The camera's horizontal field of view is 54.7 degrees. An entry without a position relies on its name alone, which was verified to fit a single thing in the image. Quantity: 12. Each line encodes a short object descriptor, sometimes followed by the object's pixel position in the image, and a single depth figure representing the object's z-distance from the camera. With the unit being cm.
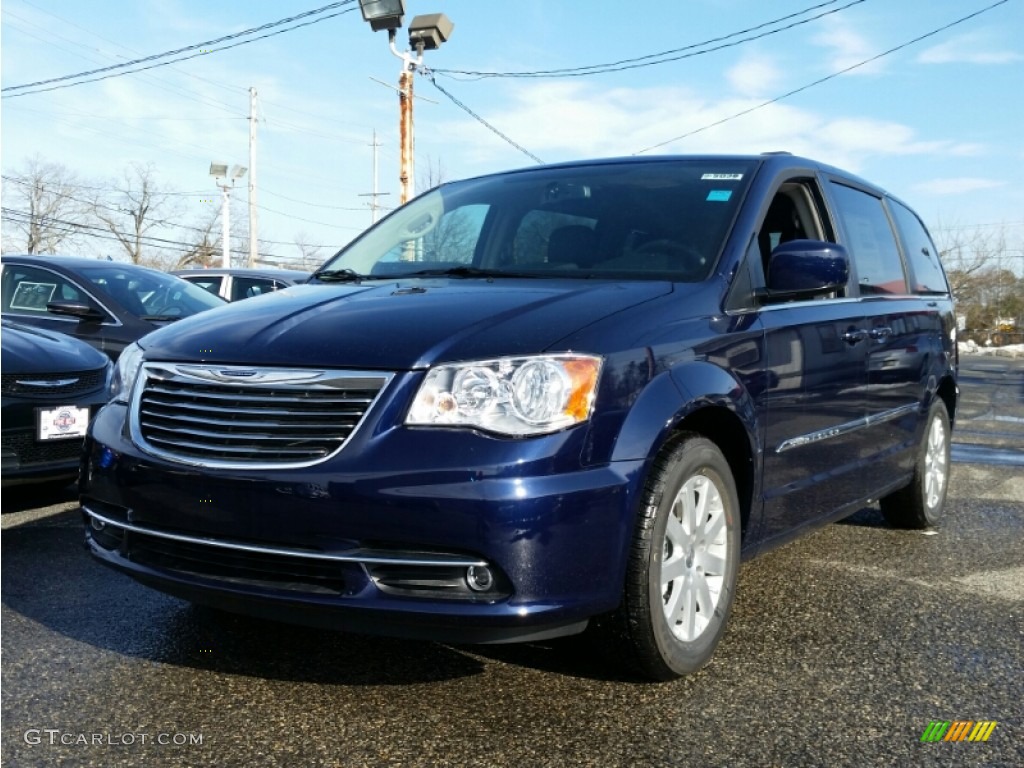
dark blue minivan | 247
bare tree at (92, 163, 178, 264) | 6287
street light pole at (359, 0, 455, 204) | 1630
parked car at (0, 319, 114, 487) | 480
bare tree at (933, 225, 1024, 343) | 6562
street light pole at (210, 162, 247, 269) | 4547
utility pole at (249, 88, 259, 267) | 4288
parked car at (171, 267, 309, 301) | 1118
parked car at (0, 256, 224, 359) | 704
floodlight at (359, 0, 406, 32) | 1452
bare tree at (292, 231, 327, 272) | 6534
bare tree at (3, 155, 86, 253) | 5291
